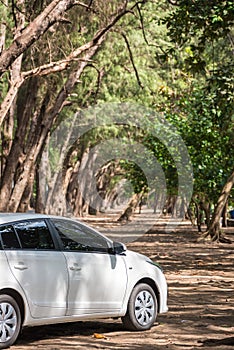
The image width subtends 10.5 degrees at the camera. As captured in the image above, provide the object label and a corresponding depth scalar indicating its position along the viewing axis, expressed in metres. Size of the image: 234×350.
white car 13.48
